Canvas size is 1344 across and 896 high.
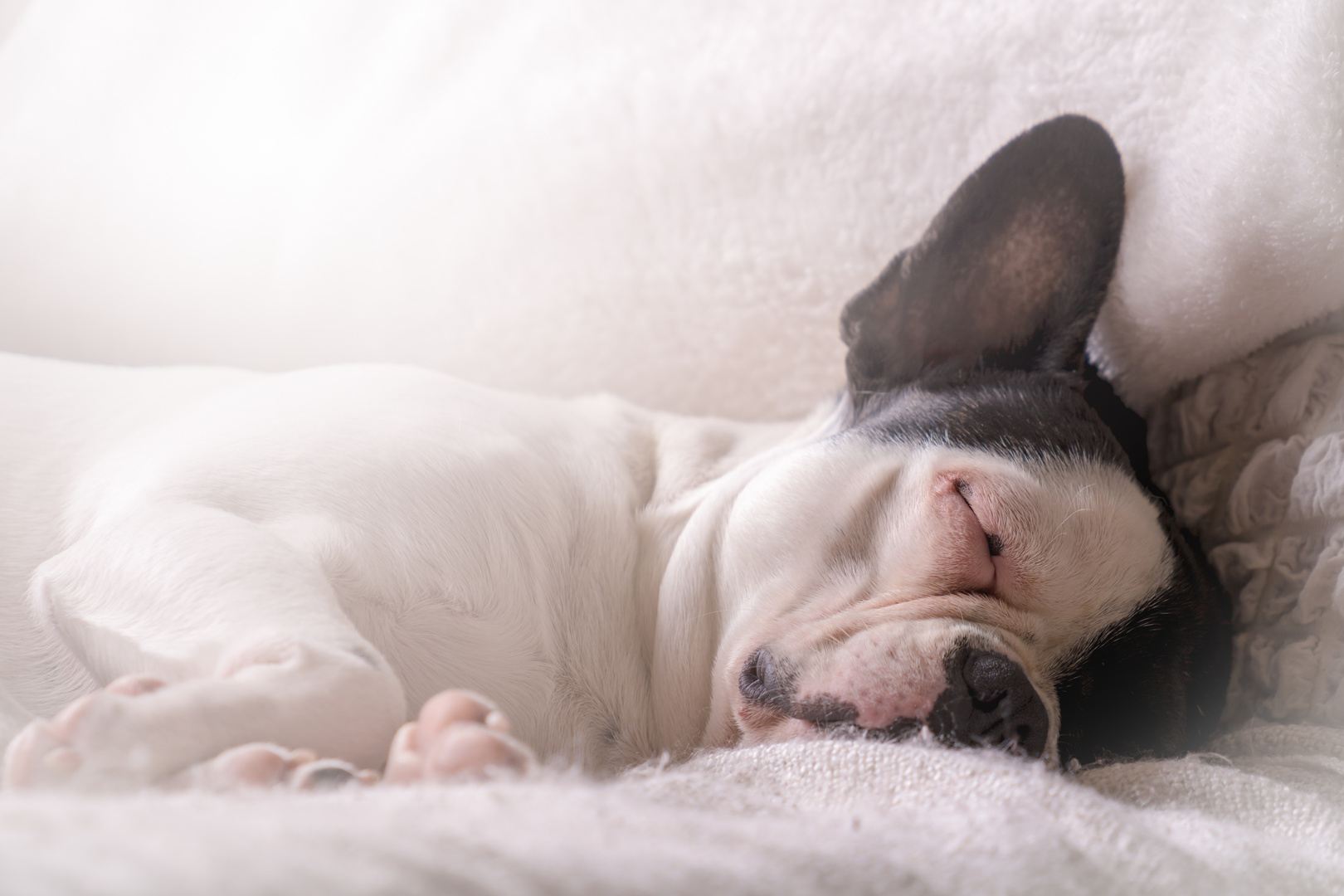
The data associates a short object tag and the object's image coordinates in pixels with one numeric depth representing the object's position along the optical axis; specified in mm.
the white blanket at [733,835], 487
